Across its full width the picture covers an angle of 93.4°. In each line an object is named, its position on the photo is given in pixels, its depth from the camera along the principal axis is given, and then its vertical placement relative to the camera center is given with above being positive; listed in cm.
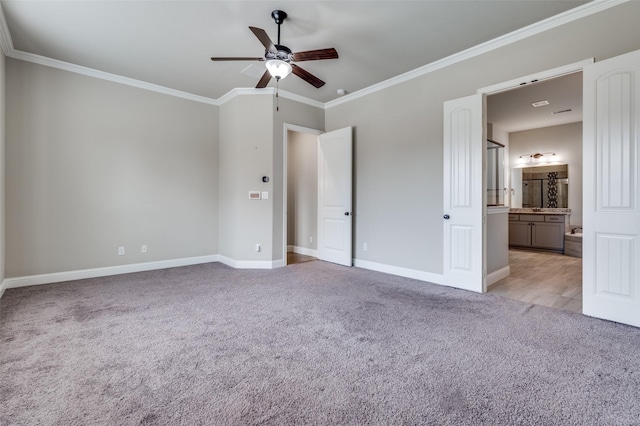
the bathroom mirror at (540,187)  734 +52
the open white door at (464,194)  365 +18
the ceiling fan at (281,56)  289 +150
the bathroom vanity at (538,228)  679 -48
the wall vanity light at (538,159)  737 +121
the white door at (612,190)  262 +15
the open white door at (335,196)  517 +22
